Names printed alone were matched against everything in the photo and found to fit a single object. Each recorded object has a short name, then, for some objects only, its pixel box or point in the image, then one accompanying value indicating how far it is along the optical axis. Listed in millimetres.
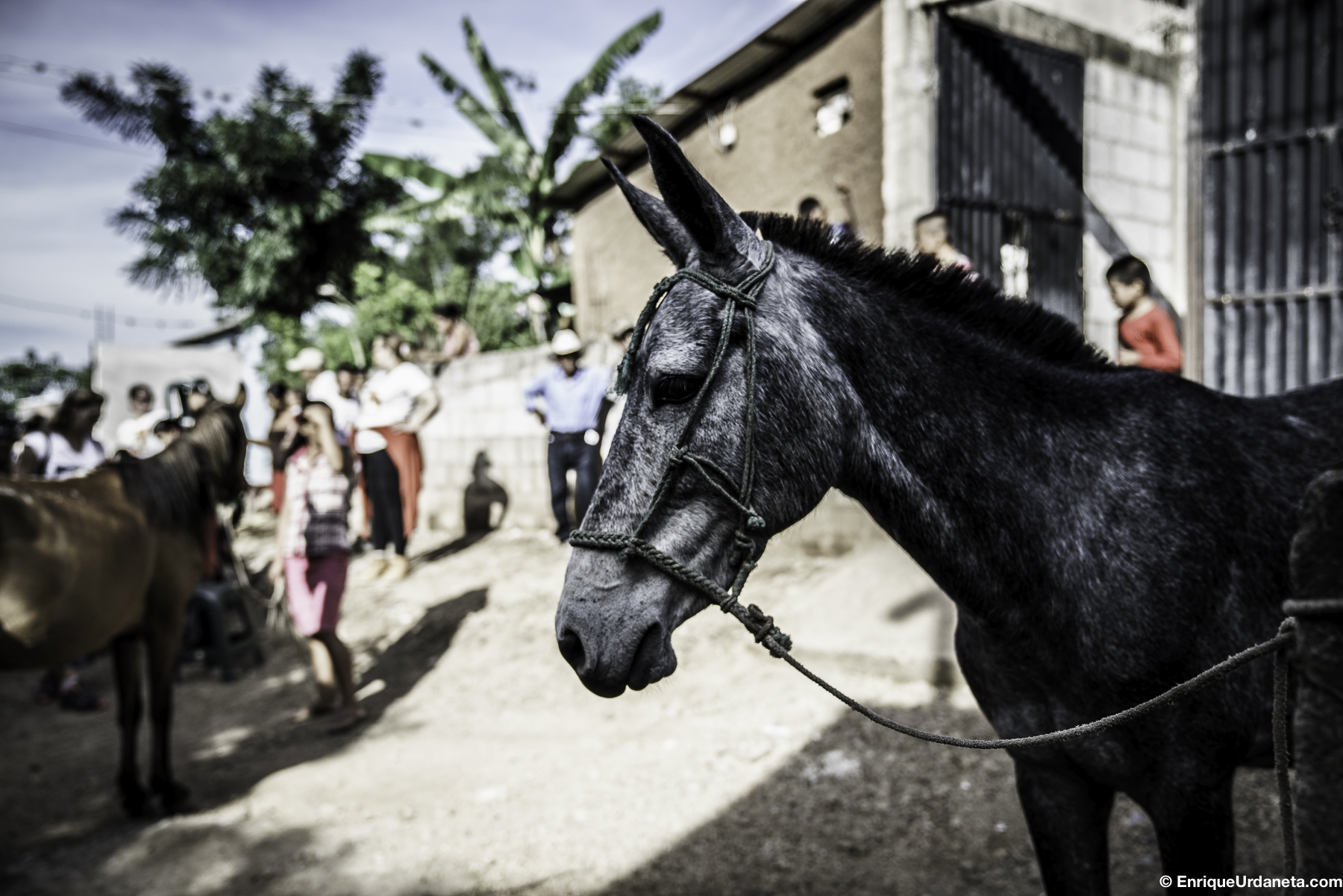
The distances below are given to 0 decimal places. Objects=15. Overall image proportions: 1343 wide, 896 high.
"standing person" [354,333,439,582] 7883
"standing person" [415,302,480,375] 10758
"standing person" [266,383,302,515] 7928
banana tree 15273
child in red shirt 4254
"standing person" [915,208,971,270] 5152
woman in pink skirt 5160
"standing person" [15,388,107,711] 6836
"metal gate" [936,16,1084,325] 7070
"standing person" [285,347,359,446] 8344
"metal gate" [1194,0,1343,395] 5684
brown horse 3875
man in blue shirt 7527
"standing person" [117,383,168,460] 8531
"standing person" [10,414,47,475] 7375
